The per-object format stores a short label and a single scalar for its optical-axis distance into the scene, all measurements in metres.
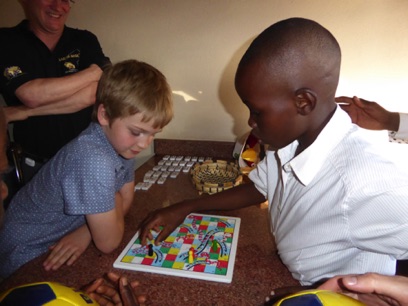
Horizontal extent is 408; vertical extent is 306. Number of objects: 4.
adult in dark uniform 1.02
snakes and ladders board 0.67
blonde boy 0.74
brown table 0.61
